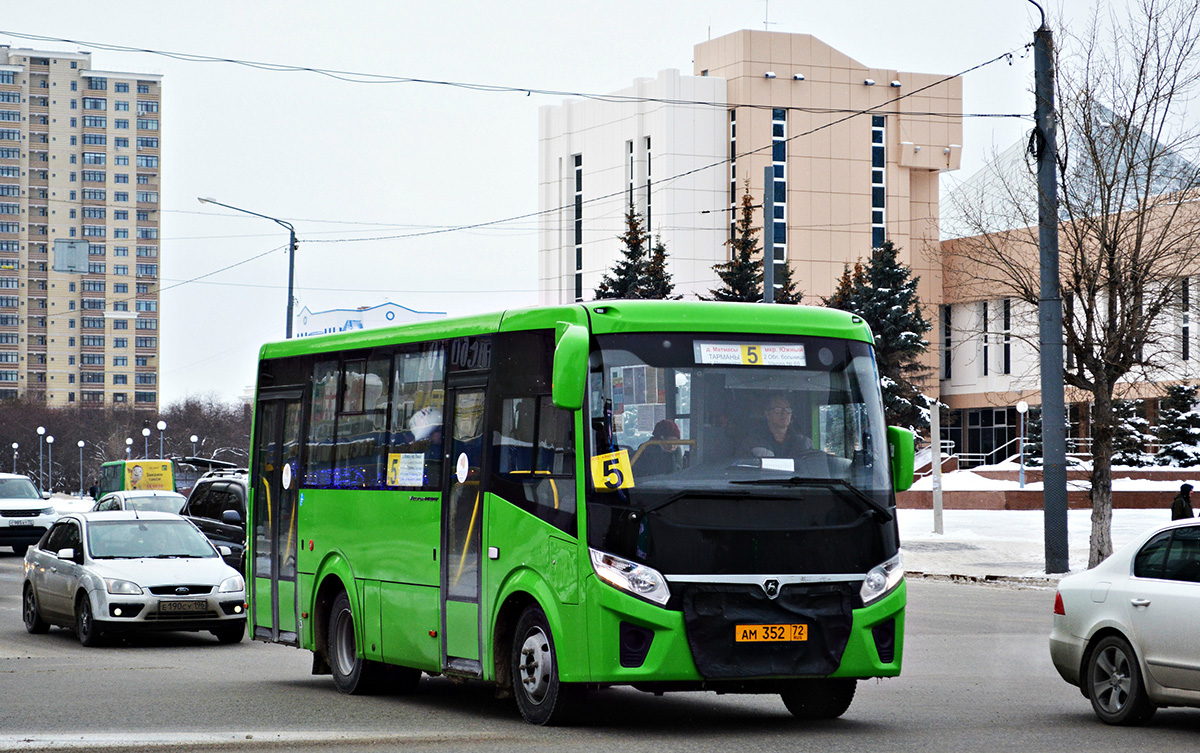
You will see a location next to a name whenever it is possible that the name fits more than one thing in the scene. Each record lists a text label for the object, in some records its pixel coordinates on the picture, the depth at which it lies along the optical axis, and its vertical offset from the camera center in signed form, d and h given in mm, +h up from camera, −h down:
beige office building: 89438 +15216
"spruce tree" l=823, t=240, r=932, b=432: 71562 +4674
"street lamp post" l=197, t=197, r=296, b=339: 43031 +4744
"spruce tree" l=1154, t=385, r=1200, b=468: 60219 +143
